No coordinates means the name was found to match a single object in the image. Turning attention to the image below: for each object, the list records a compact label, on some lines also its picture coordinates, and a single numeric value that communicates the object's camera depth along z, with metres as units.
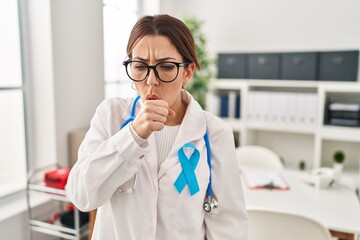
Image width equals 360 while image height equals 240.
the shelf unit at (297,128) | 2.85
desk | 1.59
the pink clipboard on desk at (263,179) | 2.06
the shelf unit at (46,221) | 1.78
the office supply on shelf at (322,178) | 2.04
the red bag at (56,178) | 1.78
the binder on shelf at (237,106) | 3.28
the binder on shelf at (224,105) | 3.31
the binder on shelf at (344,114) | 2.80
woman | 0.79
